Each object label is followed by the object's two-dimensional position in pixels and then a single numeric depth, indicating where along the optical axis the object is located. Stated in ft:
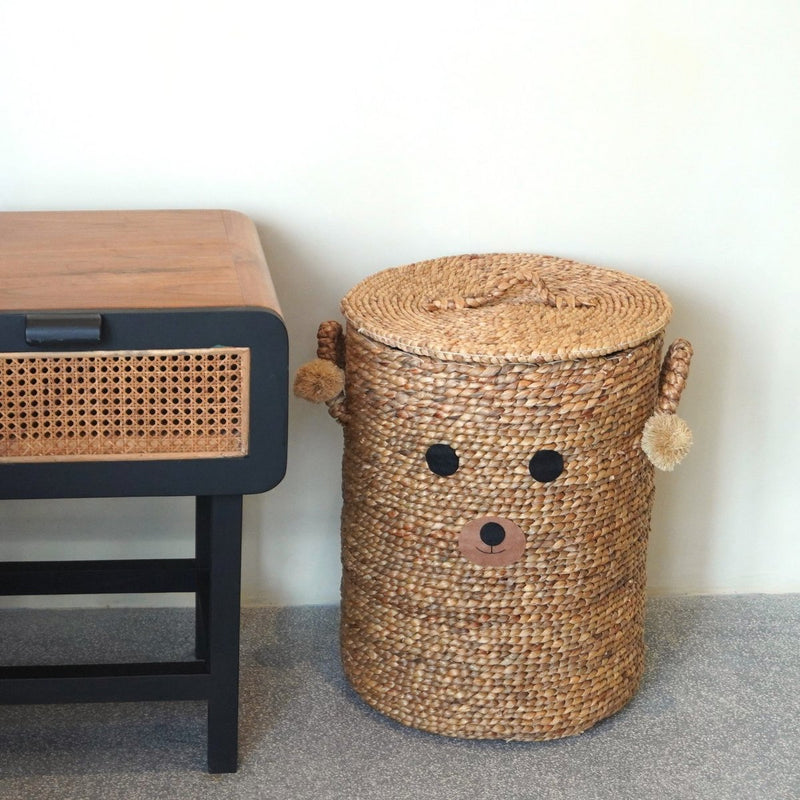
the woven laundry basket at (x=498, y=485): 9.48
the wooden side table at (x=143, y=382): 8.80
